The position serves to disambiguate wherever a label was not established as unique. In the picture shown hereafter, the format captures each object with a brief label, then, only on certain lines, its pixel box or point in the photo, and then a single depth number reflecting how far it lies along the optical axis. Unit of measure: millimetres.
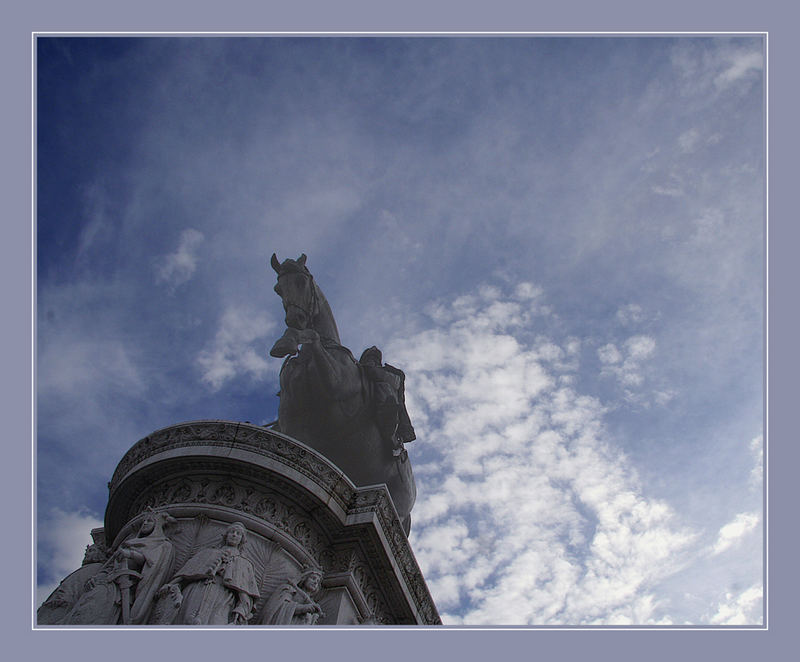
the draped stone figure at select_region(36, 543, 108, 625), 10273
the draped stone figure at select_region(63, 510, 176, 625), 9656
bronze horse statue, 14461
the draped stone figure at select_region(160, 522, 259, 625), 9562
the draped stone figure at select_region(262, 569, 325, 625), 9930
